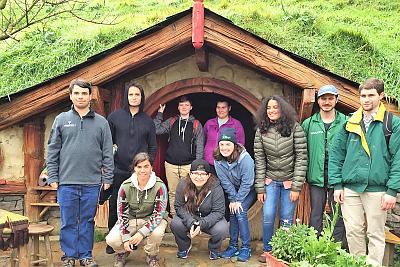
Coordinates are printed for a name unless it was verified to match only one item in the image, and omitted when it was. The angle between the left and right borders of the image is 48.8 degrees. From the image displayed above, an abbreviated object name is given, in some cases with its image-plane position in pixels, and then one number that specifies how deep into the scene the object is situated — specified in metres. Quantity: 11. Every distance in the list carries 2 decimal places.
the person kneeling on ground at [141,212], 4.76
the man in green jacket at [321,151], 4.79
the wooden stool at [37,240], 4.73
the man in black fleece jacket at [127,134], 5.20
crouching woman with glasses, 5.05
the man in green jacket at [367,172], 4.05
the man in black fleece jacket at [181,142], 5.91
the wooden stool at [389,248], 4.74
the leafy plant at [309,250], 3.24
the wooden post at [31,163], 6.14
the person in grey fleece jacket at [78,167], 4.60
